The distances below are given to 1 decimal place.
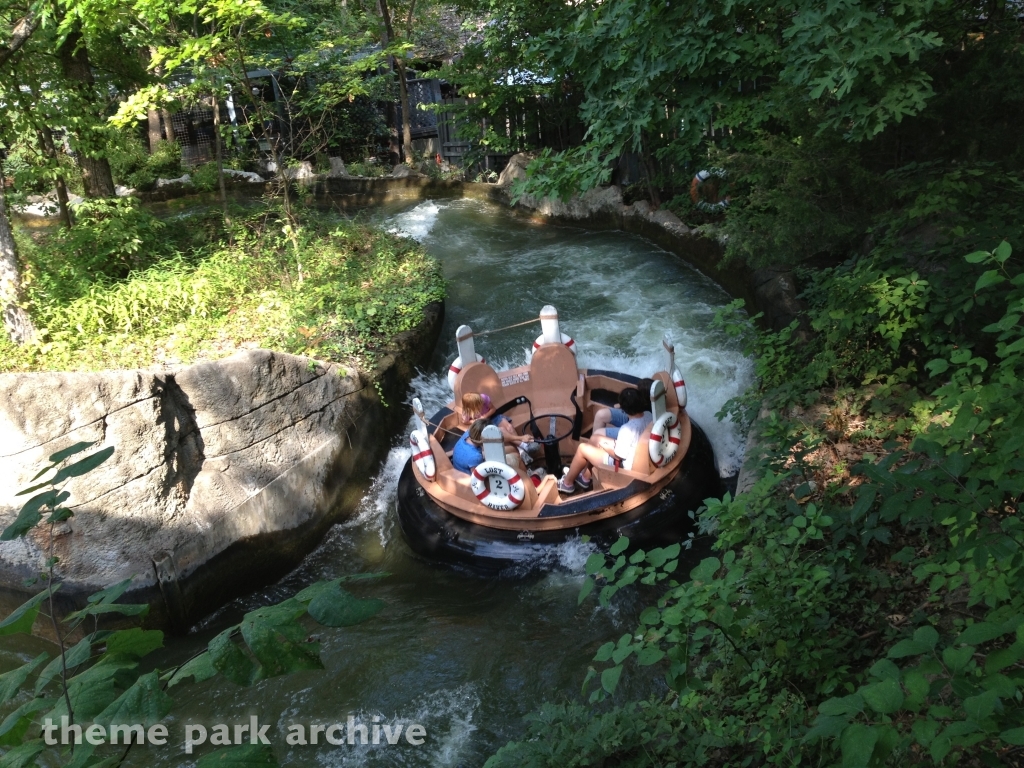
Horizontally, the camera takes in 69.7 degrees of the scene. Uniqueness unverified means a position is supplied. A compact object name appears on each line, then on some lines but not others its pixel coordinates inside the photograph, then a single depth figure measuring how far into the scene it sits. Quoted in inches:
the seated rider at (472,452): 226.4
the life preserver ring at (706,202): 406.0
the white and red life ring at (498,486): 215.3
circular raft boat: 212.5
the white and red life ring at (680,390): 235.8
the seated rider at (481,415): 236.7
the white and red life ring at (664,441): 214.4
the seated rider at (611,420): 235.9
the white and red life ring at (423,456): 233.1
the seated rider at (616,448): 217.3
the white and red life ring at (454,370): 264.7
